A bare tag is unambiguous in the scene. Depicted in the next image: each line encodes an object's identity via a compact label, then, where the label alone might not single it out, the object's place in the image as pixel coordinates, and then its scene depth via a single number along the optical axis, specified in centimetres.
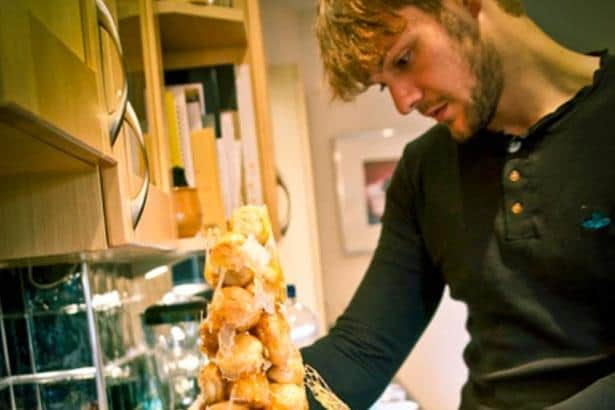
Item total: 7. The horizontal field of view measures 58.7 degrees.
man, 80
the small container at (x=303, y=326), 159
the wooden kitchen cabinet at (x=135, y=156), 63
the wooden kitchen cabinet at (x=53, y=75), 35
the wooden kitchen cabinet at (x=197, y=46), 96
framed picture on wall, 235
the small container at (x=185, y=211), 110
